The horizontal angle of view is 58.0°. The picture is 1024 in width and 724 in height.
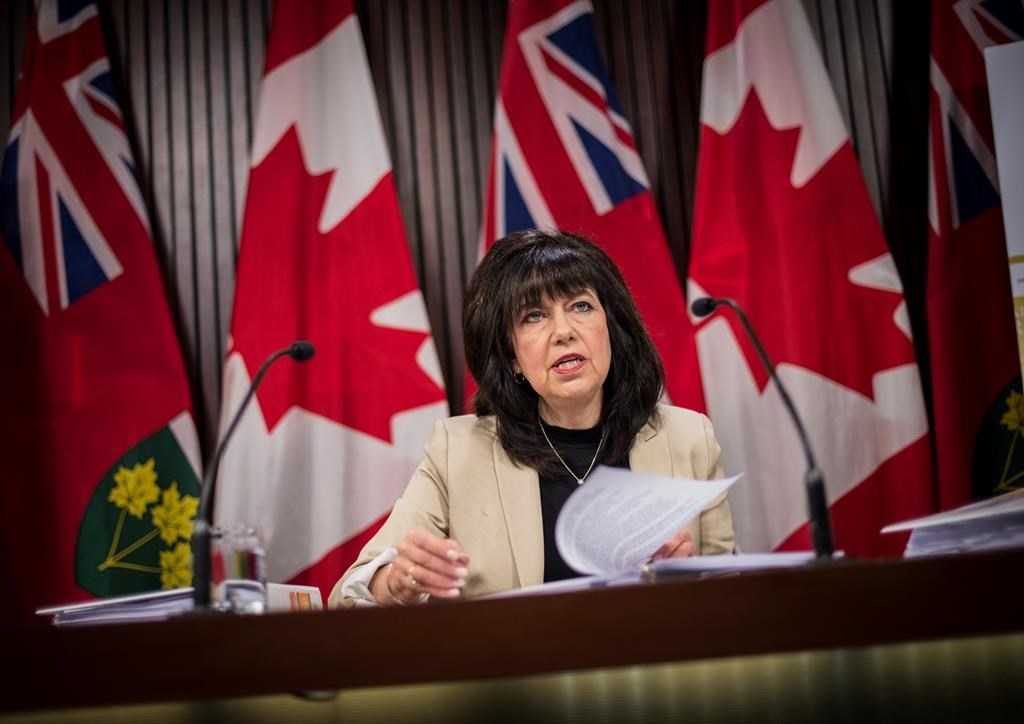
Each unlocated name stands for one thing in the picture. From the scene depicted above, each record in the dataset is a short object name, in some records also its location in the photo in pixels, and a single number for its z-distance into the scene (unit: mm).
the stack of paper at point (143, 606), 1206
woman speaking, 1850
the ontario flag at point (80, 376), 2537
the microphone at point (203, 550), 1144
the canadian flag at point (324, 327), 2525
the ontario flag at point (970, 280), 2438
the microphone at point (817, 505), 1094
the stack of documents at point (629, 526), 1109
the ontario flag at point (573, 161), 2564
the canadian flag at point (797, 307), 2447
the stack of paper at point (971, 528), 1188
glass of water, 1280
